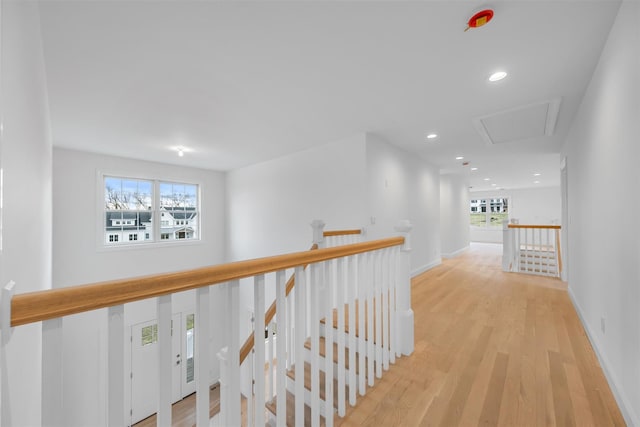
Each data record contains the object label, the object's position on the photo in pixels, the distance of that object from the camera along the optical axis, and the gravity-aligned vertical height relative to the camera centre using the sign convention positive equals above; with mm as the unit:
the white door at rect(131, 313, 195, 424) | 4516 -2841
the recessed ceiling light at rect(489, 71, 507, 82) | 2107 +1195
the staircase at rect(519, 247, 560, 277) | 4801 -967
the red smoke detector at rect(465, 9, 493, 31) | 1470 +1194
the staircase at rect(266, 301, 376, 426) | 1376 -1174
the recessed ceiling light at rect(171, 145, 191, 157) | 4102 +1156
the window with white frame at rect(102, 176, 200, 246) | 4598 +139
